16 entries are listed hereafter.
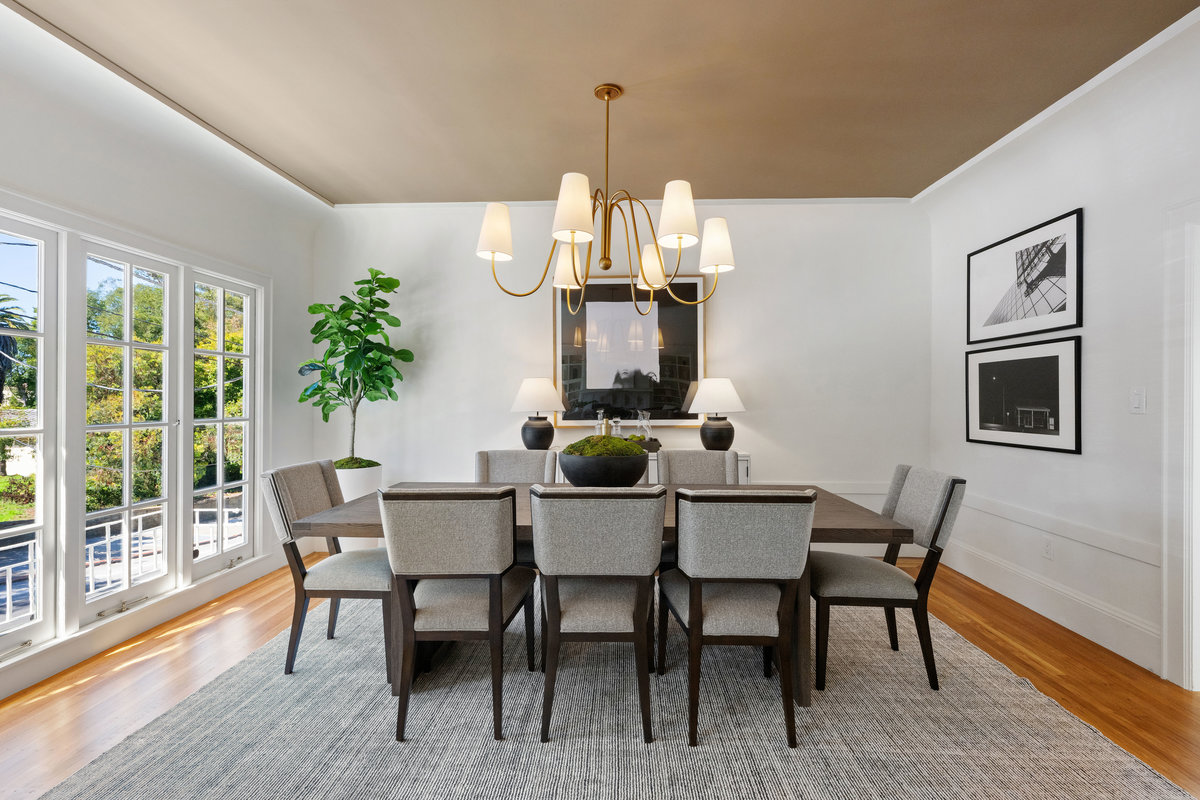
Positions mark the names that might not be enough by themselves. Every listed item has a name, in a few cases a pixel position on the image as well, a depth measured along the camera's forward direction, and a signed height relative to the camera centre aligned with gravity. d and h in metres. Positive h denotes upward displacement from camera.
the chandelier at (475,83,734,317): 2.20 +0.71
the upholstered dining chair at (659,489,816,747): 1.84 -0.56
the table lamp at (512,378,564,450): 3.78 -0.05
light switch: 2.50 +0.00
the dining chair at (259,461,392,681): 2.30 -0.73
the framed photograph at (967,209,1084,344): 2.89 +0.67
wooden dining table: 2.05 -0.50
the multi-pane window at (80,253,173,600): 2.71 -0.16
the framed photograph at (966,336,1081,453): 2.91 +0.02
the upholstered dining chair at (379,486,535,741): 1.89 -0.56
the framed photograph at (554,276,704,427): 4.18 +0.33
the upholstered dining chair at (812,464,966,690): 2.23 -0.74
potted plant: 3.86 +0.25
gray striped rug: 1.70 -1.19
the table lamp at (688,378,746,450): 3.74 -0.05
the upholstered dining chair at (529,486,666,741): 1.86 -0.54
